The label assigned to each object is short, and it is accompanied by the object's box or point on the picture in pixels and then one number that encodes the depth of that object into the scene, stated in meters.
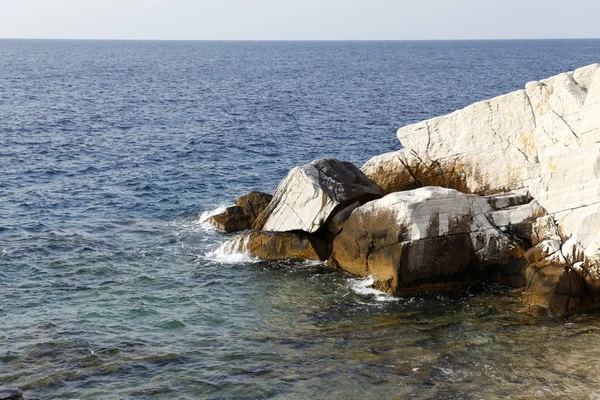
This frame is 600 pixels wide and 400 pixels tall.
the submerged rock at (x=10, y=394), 16.78
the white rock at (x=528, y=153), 23.62
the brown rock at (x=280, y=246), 27.67
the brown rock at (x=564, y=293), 22.23
